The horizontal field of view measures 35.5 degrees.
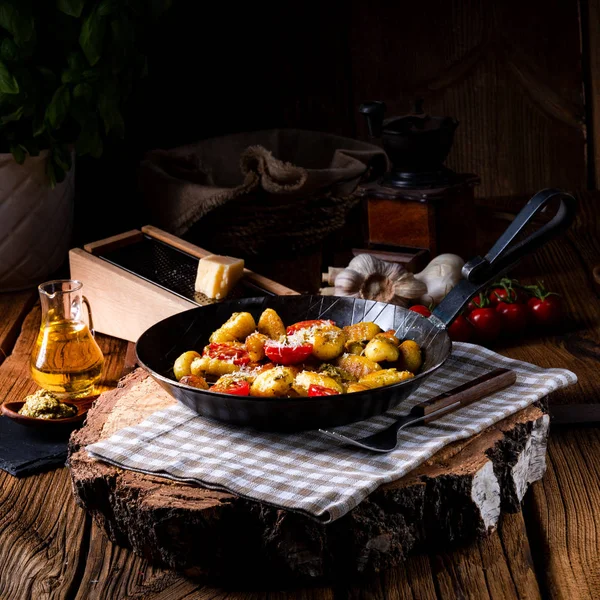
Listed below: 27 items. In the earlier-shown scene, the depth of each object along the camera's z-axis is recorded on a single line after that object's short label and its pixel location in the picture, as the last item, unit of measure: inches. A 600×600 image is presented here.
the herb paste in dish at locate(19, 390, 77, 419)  65.8
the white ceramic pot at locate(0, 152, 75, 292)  94.8
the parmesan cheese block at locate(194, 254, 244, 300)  78.0
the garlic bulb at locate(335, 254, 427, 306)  83.3
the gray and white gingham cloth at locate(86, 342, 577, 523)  49.2
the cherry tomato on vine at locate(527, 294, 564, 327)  83.2
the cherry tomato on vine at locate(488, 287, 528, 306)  83.5
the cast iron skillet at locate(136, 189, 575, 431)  52.9
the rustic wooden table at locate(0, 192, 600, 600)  49.1
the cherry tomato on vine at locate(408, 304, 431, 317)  78.6
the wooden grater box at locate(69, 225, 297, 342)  78.9
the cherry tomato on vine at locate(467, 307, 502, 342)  80.6
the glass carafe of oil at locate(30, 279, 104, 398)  70.7
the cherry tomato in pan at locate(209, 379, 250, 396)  54.9
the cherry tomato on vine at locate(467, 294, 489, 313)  82.3
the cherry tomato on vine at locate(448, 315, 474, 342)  79.7
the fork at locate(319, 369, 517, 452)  53.9
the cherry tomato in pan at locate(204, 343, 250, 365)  59.6
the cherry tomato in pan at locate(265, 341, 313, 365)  58.9
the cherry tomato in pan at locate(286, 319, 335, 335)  62.6
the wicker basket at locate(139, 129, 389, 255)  97.1
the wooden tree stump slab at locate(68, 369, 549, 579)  48.9
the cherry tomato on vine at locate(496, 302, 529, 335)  81.9
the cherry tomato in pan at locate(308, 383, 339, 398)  53.2
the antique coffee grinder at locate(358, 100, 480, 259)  91.0
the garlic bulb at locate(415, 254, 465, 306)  85.4
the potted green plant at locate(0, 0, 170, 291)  85.9
